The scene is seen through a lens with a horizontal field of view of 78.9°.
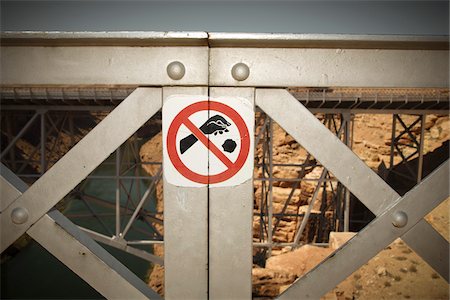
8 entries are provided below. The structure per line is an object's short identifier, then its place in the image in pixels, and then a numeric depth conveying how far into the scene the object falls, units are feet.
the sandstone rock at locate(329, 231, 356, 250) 15.81
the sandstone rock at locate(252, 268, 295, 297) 18.79
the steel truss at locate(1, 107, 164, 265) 21.56
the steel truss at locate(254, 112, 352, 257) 21.36
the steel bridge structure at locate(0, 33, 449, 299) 3.05
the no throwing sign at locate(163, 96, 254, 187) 3.11
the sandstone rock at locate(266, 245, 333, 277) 18.98
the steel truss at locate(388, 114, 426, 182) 22.63
